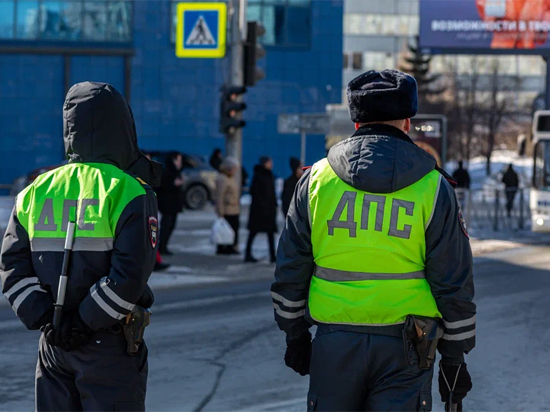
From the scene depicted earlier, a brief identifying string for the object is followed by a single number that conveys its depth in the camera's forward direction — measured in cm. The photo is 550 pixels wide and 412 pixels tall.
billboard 3231
